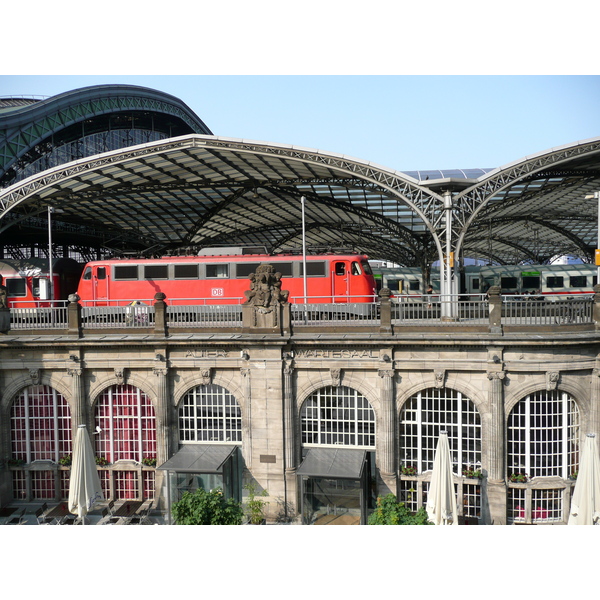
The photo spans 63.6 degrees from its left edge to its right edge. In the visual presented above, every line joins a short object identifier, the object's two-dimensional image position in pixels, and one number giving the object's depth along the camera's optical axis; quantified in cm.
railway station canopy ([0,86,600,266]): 3142
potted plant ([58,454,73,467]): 2100
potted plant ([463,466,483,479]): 1867
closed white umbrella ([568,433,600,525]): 1491
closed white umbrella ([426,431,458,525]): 1598
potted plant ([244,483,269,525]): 1903
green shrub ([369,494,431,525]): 1611
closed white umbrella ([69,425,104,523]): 1706
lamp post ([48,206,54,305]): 2937
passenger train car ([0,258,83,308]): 3303
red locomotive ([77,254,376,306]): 2770
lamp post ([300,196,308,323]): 2020
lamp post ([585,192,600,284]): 2197
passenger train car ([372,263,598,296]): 4597
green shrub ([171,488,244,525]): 1641
